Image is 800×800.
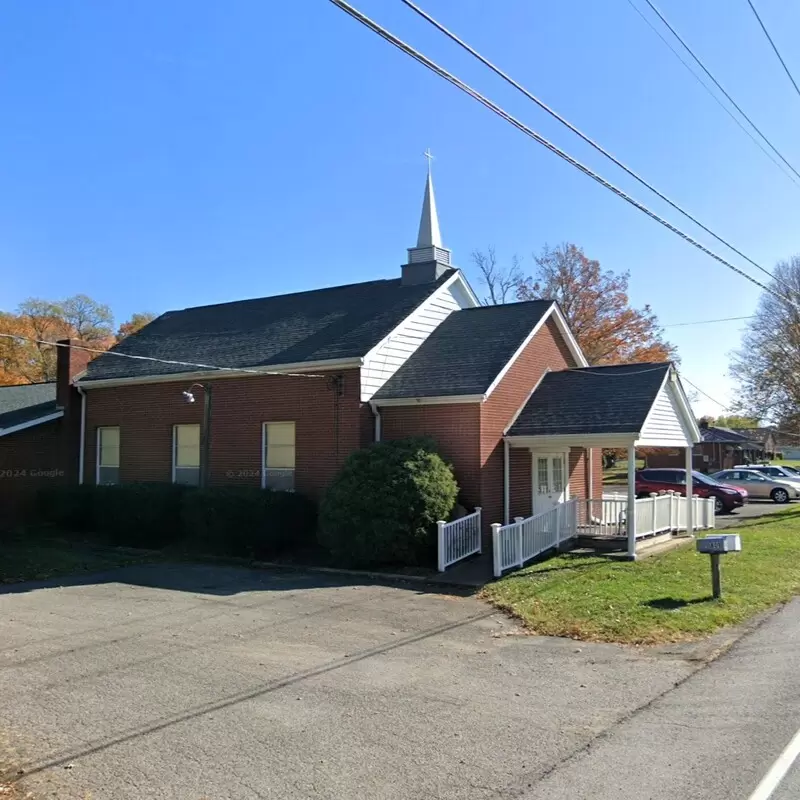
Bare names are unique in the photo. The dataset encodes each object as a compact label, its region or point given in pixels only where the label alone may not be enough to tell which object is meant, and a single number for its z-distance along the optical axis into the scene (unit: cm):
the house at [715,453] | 5456
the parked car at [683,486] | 2930
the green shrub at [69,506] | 2017
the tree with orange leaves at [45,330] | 4791
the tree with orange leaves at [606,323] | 4025
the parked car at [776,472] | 3759
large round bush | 1423
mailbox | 1095
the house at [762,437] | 7789
